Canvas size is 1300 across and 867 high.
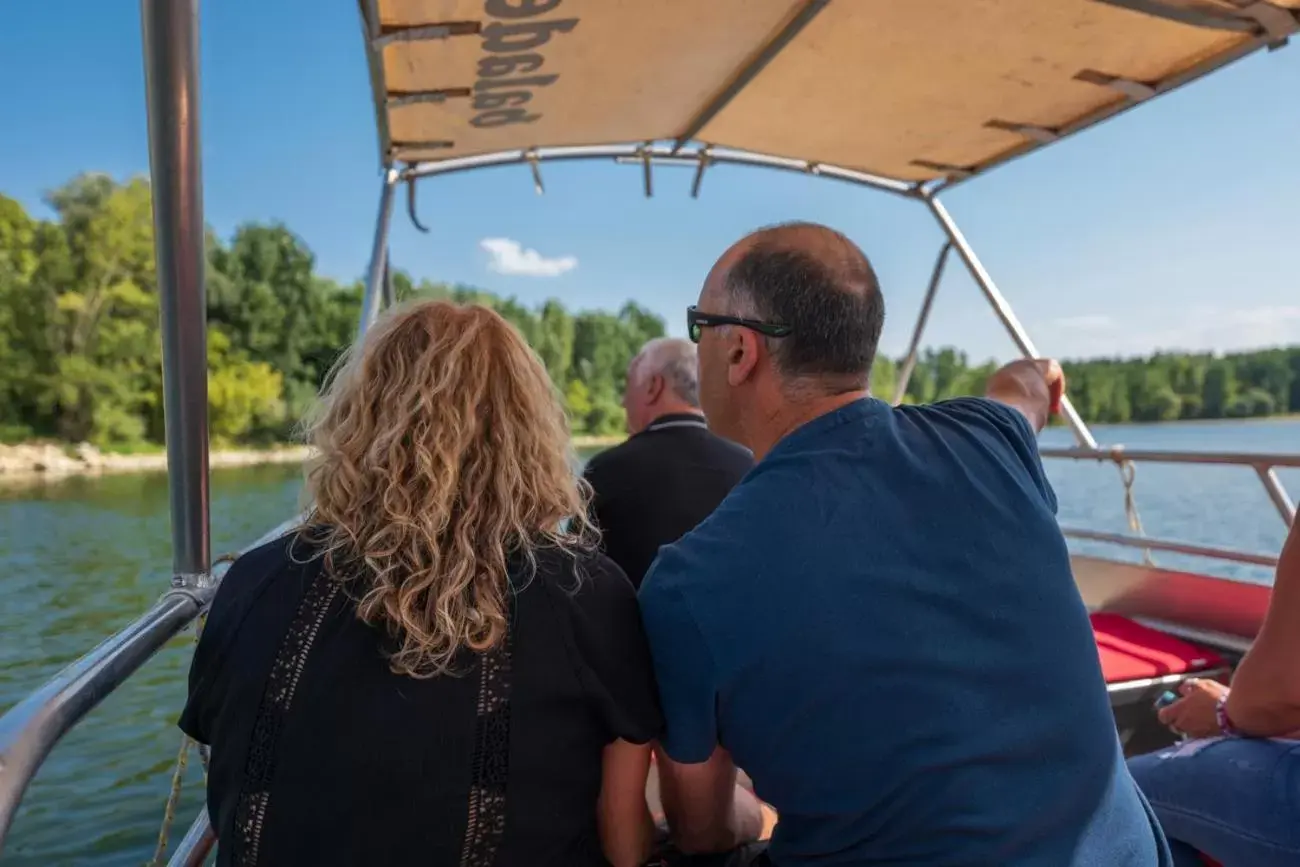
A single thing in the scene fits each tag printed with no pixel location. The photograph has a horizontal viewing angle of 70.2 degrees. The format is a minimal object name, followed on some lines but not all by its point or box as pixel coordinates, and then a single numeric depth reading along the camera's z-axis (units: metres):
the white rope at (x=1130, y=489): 3.36
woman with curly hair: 1.02
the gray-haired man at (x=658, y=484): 2.41
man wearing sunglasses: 0.96
